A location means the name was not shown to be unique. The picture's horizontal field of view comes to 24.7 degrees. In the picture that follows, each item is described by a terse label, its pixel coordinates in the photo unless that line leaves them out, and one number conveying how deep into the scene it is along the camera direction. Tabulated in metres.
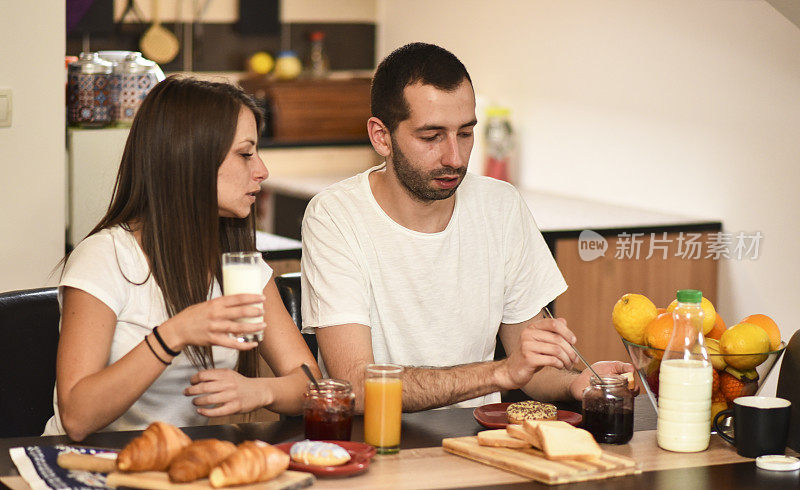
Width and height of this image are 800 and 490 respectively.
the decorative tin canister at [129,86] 3.75
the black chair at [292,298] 3.17
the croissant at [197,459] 2.37
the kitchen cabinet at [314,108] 6.40
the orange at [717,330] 2.77
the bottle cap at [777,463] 2.55
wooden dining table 2.46
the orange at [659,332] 2.68
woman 2.78
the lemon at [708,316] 2.74
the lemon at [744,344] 2.66
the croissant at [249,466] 2.36
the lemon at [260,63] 6.41
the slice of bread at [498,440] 2.57
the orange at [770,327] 2.69
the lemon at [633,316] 2.74
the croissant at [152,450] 2.40
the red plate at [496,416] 2.71
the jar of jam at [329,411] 2.58
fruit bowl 2.68
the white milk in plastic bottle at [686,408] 2.62
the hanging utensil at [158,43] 6.10
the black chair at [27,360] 2.93
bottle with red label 5.67
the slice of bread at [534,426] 2.56
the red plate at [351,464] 2.44
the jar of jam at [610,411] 2.65
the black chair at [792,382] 2.67
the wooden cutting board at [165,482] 2.37
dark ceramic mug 2.60
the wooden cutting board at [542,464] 2.47
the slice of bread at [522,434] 2.56
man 3.02
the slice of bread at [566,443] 2.52
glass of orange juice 2.58
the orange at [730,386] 2.71
